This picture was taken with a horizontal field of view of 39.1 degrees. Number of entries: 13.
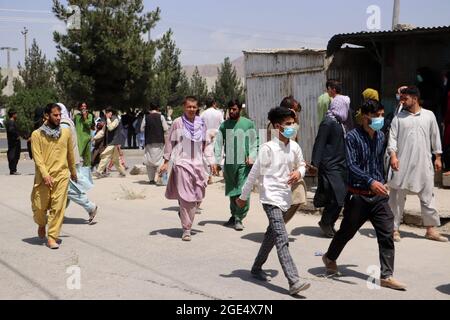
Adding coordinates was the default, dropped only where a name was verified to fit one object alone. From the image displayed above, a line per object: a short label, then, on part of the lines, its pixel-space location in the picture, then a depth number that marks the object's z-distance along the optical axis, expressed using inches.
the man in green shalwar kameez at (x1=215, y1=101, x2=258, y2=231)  323.9
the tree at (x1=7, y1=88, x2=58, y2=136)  863.7
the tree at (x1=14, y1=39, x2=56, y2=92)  1517.0
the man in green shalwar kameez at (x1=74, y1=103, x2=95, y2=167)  407.0
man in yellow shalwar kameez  281.9
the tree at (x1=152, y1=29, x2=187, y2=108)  1490.2
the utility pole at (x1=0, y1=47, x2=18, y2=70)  2720.5
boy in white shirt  217.2
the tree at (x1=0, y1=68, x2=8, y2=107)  1754.4
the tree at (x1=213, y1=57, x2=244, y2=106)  1777.8
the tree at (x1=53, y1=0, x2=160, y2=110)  925.8
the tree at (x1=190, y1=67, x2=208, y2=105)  1826.2
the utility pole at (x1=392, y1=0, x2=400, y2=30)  706.2
